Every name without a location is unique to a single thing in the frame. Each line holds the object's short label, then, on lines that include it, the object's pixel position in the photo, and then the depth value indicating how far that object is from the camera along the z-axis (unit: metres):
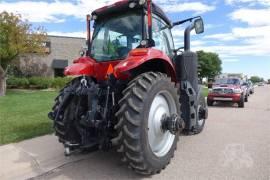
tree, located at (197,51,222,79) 51.02
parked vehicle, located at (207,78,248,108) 10.18
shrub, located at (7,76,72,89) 19.22
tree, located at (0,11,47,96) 14.86
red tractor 2.79
